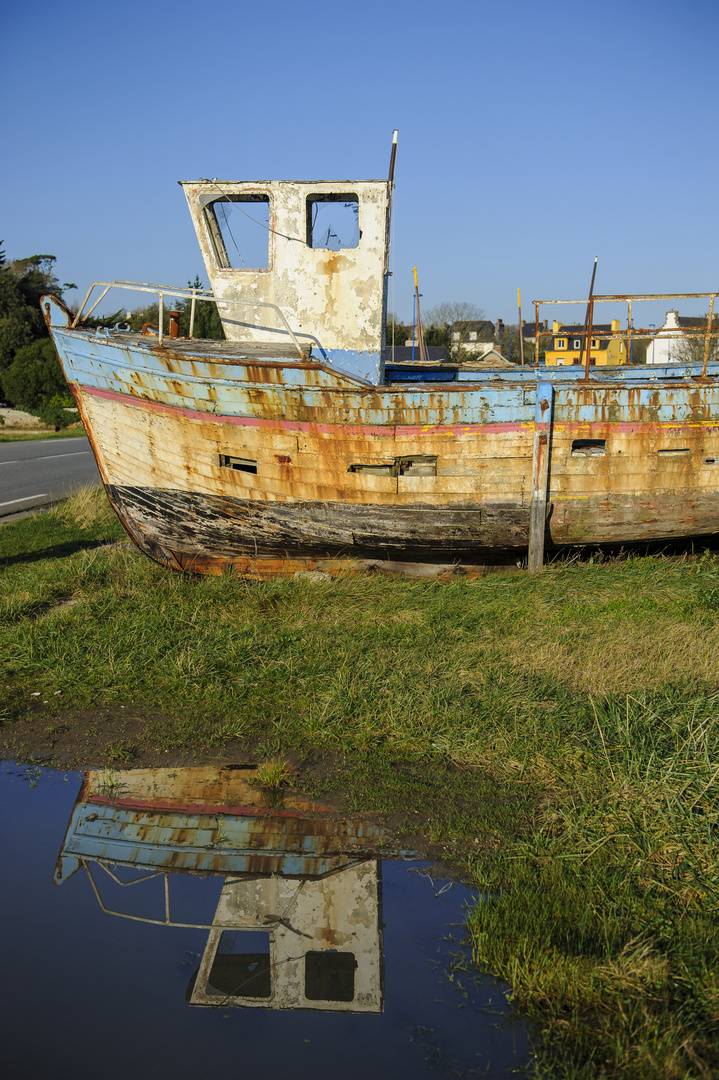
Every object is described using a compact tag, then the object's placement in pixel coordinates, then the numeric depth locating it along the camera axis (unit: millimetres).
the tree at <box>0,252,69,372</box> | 36406
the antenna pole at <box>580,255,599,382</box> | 8362
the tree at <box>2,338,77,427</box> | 33000
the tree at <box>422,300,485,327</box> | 64438
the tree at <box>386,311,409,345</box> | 45544
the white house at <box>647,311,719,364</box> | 37156
